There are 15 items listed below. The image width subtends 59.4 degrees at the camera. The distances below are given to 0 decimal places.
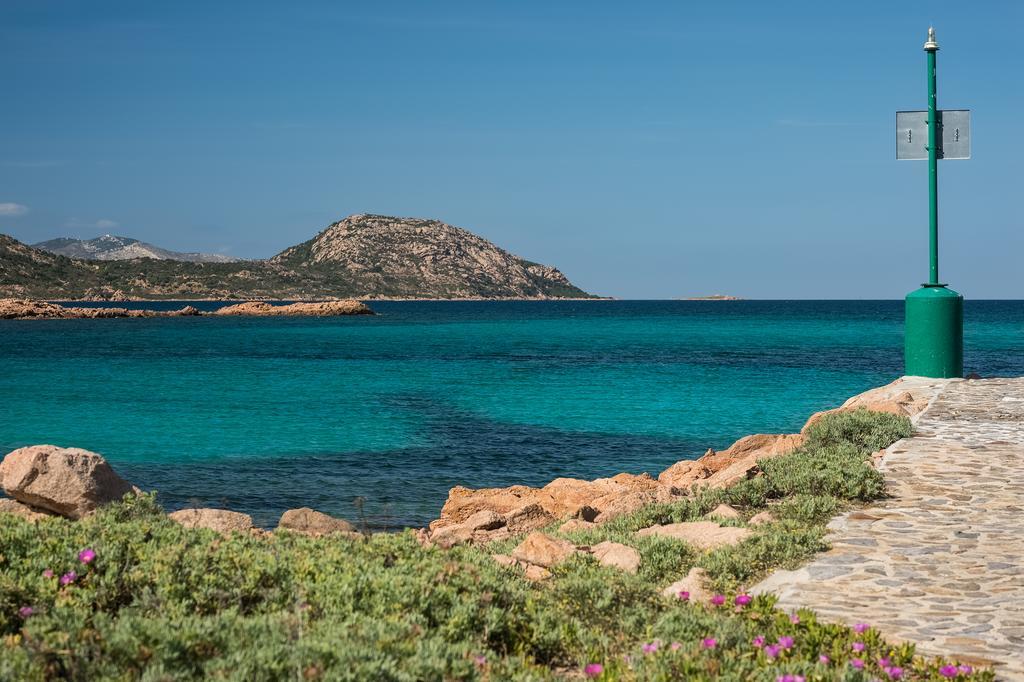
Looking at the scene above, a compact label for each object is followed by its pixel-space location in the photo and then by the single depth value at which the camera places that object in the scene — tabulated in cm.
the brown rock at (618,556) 751
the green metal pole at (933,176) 1809
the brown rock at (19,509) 1013
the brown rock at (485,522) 1191
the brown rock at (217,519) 1023
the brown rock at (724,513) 917
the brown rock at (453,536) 1066
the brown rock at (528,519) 1177
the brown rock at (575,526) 990
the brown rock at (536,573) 719
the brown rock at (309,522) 1109
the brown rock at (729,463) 1195
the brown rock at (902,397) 1426
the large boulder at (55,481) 1018
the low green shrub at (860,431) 1184
